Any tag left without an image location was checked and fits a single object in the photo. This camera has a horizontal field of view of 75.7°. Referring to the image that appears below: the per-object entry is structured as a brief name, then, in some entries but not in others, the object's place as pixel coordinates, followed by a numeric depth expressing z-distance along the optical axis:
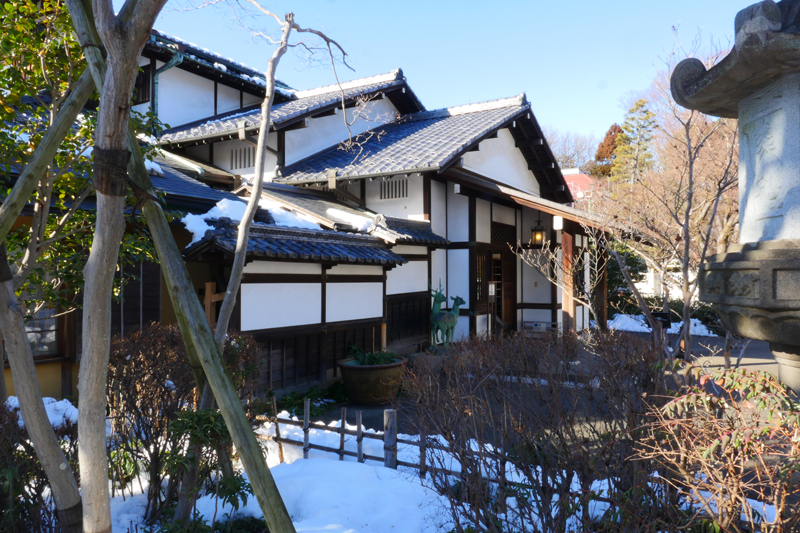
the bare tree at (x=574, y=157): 41.00
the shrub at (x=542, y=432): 3.20
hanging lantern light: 14.65
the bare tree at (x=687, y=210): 5.64
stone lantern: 2.87
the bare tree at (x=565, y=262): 12.63
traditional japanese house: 8.43
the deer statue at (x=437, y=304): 11.99
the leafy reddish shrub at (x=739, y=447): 2.20
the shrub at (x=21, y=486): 3.14
